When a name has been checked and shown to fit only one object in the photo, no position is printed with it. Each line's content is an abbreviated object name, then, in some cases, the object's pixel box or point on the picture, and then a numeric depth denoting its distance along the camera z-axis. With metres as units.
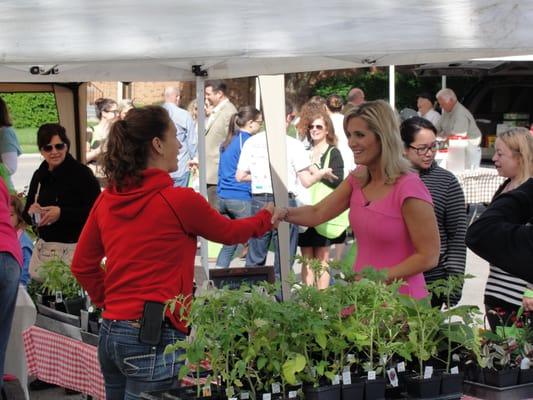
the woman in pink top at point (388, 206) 3.91
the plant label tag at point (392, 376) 3.13
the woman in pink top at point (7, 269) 4.48
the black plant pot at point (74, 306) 5.24
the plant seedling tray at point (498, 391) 3.19
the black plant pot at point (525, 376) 3.25
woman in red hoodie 3.48
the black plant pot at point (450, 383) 3.13
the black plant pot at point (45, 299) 5.42
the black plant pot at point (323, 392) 3.02
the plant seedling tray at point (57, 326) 4.97
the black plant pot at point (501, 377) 3.20
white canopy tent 3.93
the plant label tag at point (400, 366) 3.19
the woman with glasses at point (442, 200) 5.02
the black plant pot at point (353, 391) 3.06
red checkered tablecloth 4.65
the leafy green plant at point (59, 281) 5.40
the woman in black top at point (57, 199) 6.14
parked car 17.44
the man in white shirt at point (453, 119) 13.48
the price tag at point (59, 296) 5.34
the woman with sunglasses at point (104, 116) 11.75
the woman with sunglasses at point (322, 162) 8.41
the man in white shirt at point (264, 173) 8.43
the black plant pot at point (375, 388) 3.08
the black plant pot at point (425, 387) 3.10
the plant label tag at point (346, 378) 3.08
